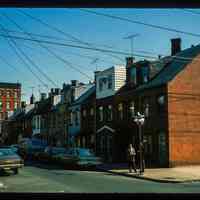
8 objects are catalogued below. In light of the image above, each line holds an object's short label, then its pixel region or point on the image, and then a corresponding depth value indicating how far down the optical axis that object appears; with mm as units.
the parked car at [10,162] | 24188
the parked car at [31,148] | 41881
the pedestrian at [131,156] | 26933
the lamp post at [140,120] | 25755
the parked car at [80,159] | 30781
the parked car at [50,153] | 36216
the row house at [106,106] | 40312
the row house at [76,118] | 49756
